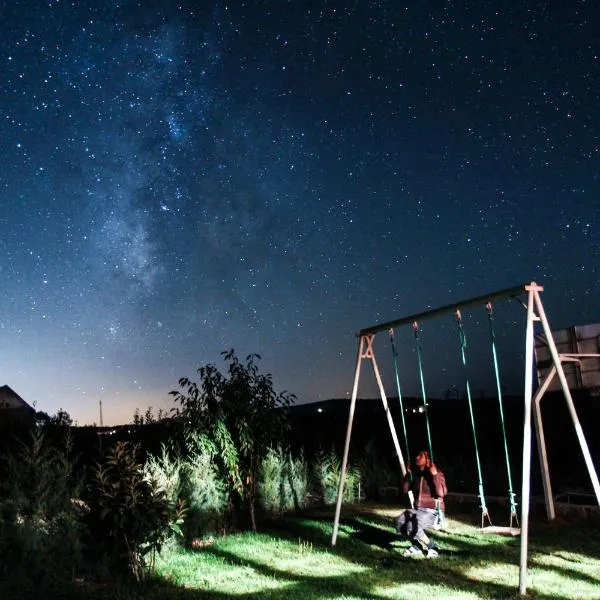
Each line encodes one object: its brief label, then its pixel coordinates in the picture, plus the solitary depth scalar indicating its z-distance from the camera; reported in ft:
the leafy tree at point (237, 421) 41.29
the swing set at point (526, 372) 25.14
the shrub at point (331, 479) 49.75
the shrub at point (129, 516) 28.50
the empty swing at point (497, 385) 30.37
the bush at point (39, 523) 26.53
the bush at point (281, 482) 44.65
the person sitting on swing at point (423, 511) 31.91
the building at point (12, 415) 69.14
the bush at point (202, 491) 37.99
